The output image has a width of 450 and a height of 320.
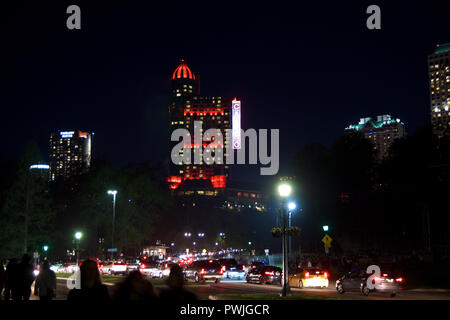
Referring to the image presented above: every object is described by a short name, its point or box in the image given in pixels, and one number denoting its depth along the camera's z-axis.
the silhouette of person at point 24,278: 17.42
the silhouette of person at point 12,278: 17.42
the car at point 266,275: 41.38
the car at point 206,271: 41.28
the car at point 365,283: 28.75
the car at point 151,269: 49.91
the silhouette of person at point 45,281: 15.51
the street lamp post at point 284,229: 26.17
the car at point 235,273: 46.81
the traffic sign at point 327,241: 39.84
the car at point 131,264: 52.72
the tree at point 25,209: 63.31
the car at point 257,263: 54.21
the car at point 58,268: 61.18
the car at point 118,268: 53.41
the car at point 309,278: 36.53
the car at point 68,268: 55.16
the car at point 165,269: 49.25
